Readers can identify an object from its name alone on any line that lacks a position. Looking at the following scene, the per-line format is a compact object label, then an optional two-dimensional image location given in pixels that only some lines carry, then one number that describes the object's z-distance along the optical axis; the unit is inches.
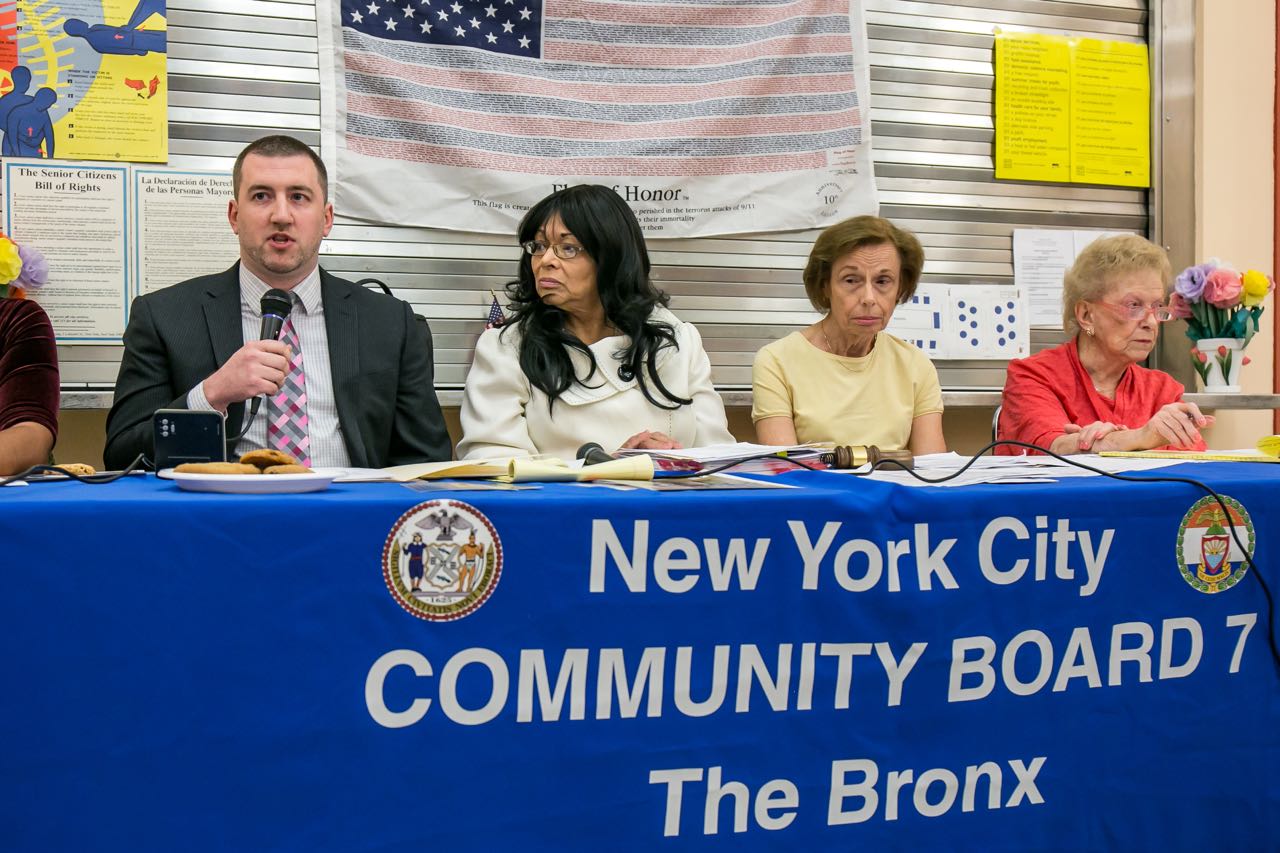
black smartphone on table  56.9
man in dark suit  86.1
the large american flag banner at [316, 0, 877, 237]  108.2
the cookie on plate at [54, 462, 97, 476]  54.8
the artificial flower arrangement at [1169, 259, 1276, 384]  120.5
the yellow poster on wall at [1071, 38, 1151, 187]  132.1
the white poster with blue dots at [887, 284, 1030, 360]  125.4
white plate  45.4
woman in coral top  103.4
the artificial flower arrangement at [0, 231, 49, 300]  93.4
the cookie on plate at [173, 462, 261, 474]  47.6
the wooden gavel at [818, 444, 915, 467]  61.4
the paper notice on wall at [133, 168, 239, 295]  102.7
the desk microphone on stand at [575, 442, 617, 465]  60.6
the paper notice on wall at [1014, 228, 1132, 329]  129.9
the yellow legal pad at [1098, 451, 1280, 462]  69.2
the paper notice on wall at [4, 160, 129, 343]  99.9
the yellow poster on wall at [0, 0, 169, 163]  99.7
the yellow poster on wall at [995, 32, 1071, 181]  129.2
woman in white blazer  95.0
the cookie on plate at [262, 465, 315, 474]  48.7
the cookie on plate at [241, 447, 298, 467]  50.1
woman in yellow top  106.3
